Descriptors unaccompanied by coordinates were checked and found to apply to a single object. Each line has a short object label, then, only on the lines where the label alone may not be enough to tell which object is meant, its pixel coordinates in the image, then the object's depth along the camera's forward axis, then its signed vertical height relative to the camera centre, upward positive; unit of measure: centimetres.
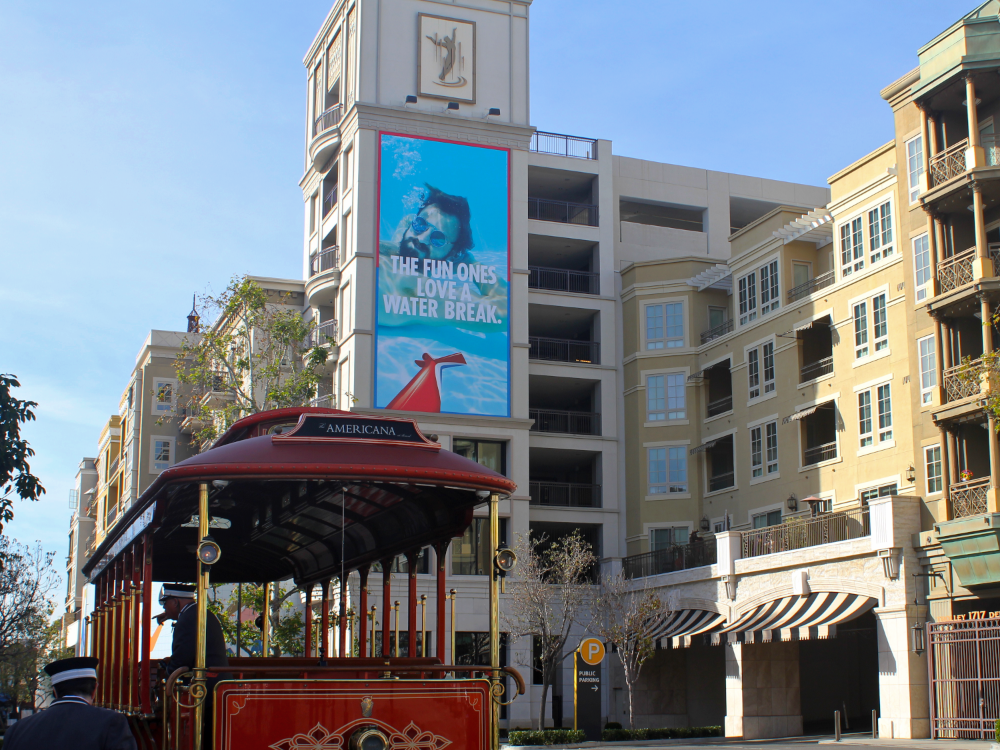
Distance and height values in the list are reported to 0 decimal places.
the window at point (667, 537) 4622 +192
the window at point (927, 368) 3180 +574
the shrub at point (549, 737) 3244 -404
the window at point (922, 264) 3231 +868
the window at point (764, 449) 4128 +477
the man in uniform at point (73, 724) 704 -78
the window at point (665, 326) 4794 +1044
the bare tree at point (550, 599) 4078 -38
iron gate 2677 -213
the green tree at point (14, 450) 1733 +203
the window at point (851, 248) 3741 +1055
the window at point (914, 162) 3284 +1157
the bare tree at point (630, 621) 3953 -115
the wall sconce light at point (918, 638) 2989 -131
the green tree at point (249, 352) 3444 +695
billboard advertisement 4453 +1154
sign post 3203 -303
